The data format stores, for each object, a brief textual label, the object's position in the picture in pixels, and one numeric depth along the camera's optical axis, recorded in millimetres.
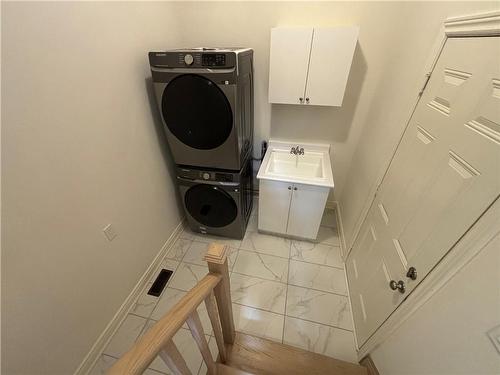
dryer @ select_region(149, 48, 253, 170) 1196
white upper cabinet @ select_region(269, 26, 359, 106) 1360
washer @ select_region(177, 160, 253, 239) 1673
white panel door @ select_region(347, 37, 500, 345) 627
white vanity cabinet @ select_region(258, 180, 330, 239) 1660
